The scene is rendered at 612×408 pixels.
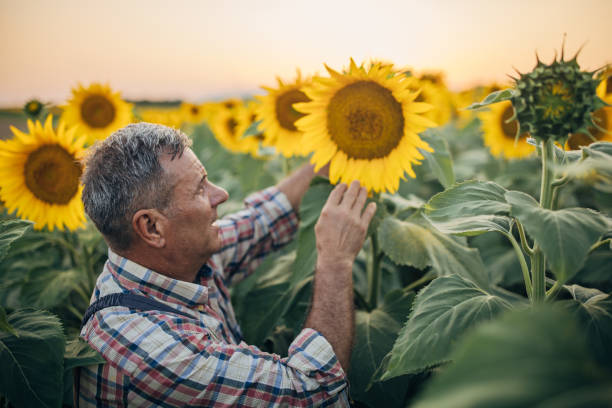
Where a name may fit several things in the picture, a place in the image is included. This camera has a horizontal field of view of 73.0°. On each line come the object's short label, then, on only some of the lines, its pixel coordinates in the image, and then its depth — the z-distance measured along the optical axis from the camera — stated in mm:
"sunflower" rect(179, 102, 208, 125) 7250
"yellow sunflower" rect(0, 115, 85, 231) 2455
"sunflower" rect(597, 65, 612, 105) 2132
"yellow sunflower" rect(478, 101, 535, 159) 3373
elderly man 1488
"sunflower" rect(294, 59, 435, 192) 1822
